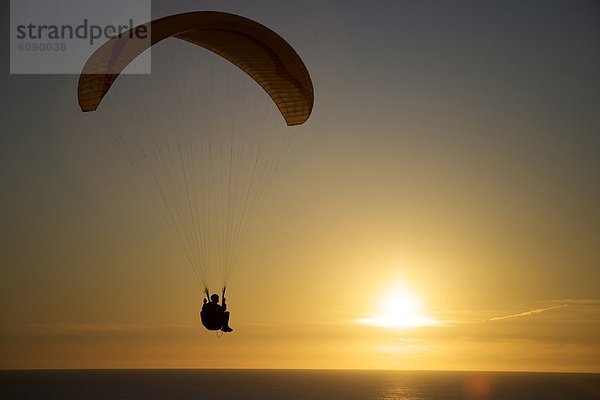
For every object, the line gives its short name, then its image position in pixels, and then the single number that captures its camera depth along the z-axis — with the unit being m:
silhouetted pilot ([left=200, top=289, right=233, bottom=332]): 24.47
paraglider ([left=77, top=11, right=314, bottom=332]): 23.77
